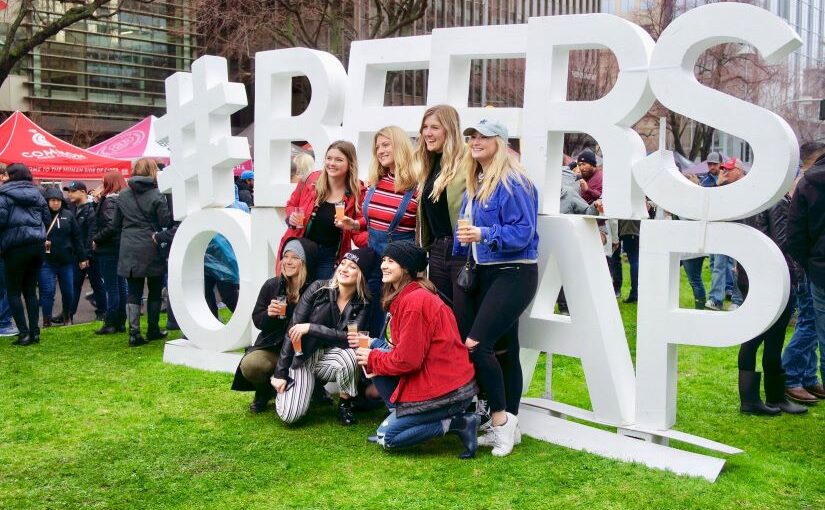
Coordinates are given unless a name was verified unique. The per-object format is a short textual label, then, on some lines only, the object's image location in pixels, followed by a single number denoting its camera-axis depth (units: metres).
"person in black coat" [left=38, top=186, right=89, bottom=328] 10.62
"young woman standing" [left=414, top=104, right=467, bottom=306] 5.75
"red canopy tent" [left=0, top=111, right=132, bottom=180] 15.97
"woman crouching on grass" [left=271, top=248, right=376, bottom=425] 6.00
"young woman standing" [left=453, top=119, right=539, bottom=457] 5.41
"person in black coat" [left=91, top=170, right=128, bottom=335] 9.98
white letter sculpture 5.09
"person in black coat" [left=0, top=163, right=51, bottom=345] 9.22
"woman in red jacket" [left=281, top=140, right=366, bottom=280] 6.59
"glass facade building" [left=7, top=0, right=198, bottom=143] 34.38
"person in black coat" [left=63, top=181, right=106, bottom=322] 11.32
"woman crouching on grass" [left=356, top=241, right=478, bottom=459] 5.31
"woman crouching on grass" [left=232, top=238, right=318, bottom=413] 6.31
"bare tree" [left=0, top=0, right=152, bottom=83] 16.70
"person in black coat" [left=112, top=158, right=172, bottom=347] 9.10
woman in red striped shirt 6.11
